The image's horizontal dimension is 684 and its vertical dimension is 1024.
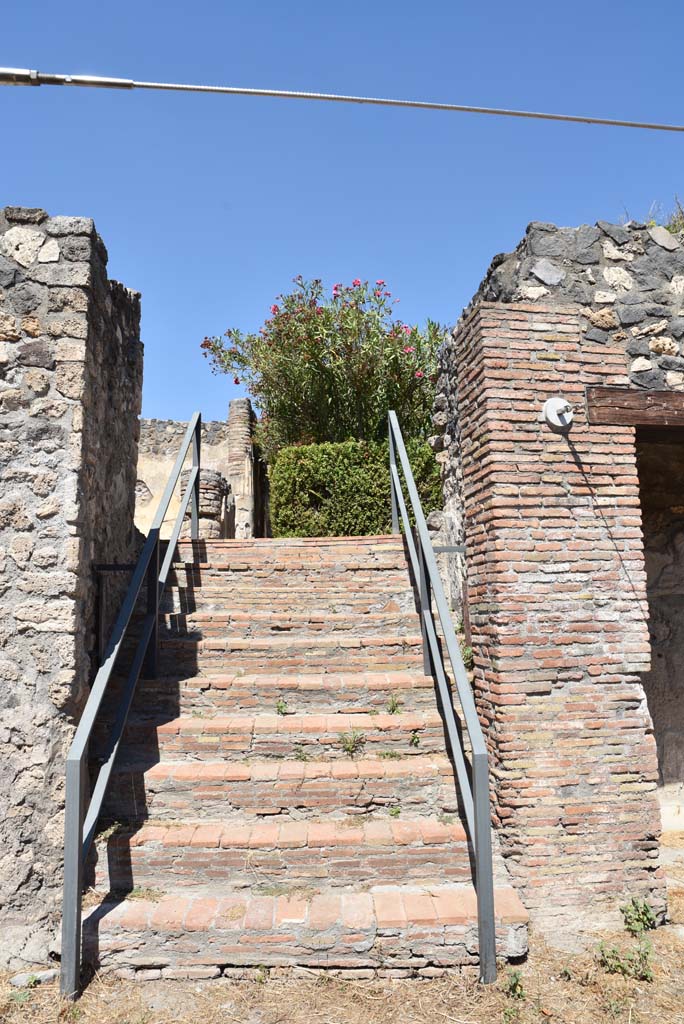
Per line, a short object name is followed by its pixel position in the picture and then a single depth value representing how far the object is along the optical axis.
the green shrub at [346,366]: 11.33
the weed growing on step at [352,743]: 3.83
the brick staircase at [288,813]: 2.96
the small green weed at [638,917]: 3.48
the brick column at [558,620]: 3.62
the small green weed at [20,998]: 2.82
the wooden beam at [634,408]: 4.11
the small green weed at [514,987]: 2.89
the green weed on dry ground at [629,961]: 3.07
